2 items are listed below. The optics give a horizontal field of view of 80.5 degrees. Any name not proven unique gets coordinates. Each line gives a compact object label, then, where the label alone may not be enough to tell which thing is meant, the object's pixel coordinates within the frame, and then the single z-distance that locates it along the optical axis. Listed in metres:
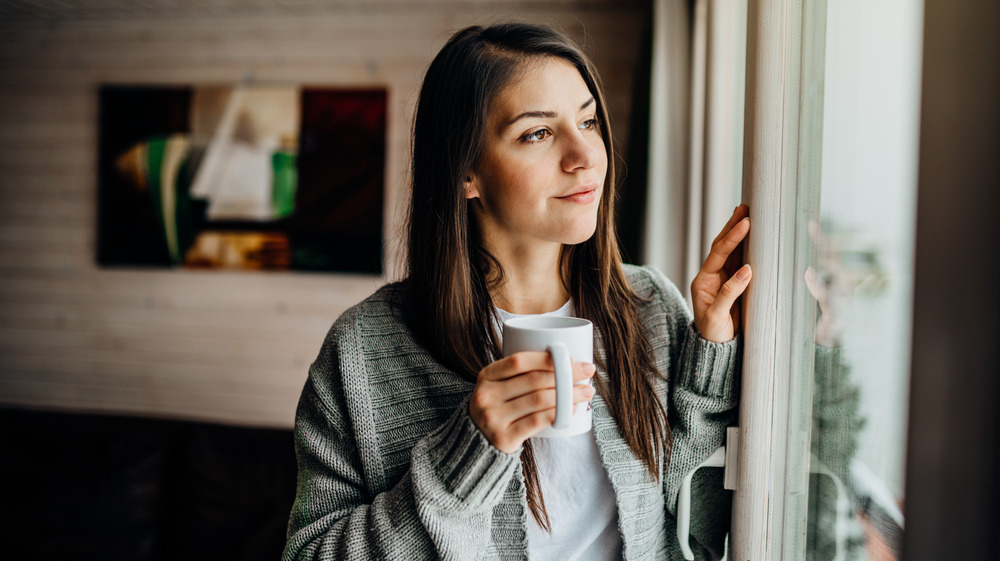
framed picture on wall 2.96
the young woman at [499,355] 0.81
